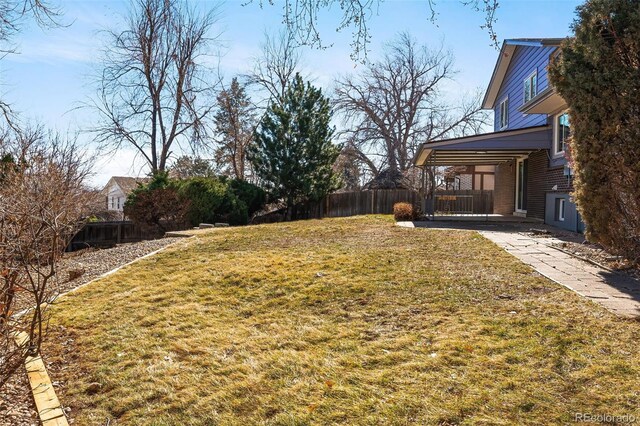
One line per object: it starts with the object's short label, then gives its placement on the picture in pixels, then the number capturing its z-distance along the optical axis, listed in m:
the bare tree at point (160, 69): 22.03
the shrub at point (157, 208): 16.31
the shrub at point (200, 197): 16.69
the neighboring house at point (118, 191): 43.12
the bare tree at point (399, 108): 31.16
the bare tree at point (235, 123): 28.41
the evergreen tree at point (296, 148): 20.91
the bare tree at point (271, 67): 28.09
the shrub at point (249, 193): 20.00
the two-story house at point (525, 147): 12.27
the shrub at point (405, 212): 14.64
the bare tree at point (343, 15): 3.22
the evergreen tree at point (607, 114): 5.88
